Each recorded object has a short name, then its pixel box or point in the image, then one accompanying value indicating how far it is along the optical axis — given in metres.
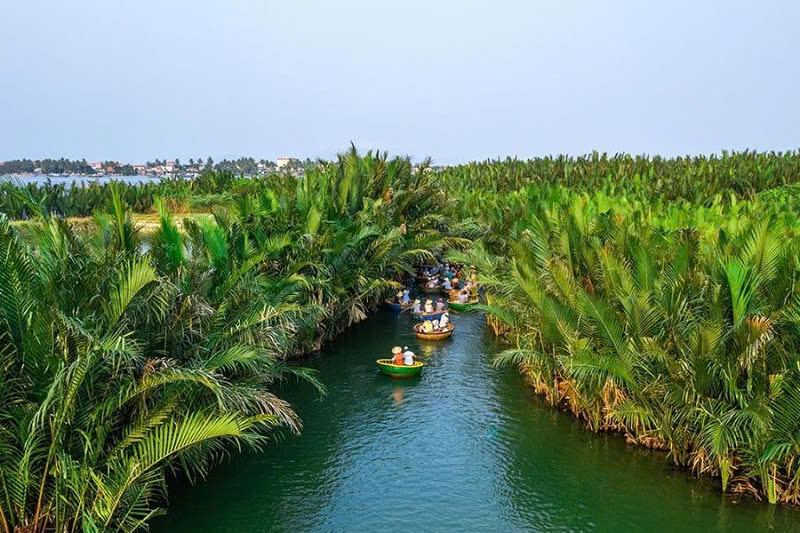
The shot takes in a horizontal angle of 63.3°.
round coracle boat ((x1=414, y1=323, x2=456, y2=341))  18.80
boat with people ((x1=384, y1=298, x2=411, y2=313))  22.52
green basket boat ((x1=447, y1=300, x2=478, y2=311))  21.05
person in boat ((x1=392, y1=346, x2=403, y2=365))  15.79
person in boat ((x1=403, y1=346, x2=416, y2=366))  15.67
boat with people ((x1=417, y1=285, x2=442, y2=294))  25.72
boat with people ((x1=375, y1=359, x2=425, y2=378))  15.52
